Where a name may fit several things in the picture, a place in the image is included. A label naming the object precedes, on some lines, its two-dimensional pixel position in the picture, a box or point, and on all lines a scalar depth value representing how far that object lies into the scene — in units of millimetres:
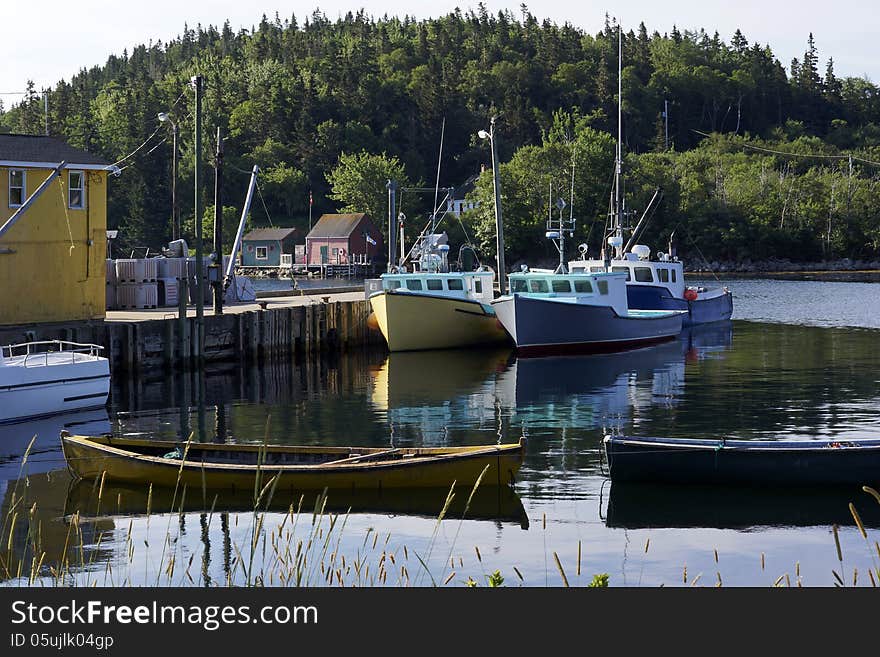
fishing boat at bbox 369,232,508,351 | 46812
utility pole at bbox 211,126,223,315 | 42625
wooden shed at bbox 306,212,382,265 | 130500
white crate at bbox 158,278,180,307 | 47375
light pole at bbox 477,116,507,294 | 50328
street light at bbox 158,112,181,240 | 57719
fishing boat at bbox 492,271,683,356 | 46312
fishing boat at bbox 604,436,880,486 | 20578
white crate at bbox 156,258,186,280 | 47031
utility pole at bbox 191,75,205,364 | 40000
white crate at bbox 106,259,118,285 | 46156
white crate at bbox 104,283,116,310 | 46250
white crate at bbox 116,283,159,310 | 46125
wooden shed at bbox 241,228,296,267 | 139375
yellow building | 37312
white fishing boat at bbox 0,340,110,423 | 28453
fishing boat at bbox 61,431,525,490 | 19859
